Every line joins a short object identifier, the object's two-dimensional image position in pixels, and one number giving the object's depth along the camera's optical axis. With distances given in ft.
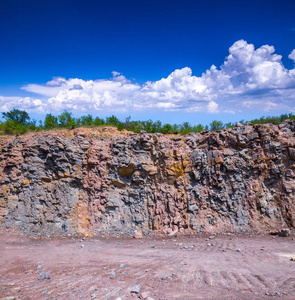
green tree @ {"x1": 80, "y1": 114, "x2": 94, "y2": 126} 60.09
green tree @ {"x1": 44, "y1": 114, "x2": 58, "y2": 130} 59.67
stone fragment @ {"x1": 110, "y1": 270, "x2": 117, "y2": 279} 22.79
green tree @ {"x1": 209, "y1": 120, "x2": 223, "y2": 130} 64.06
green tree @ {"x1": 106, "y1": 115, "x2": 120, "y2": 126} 65.63
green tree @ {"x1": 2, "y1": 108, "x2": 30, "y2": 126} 62.13
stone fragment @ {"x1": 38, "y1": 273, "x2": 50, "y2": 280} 22.62
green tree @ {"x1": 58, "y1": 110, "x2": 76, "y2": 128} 57.36
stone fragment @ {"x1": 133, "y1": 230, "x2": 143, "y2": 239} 39.09
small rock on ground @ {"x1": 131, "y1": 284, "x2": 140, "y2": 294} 19.56
